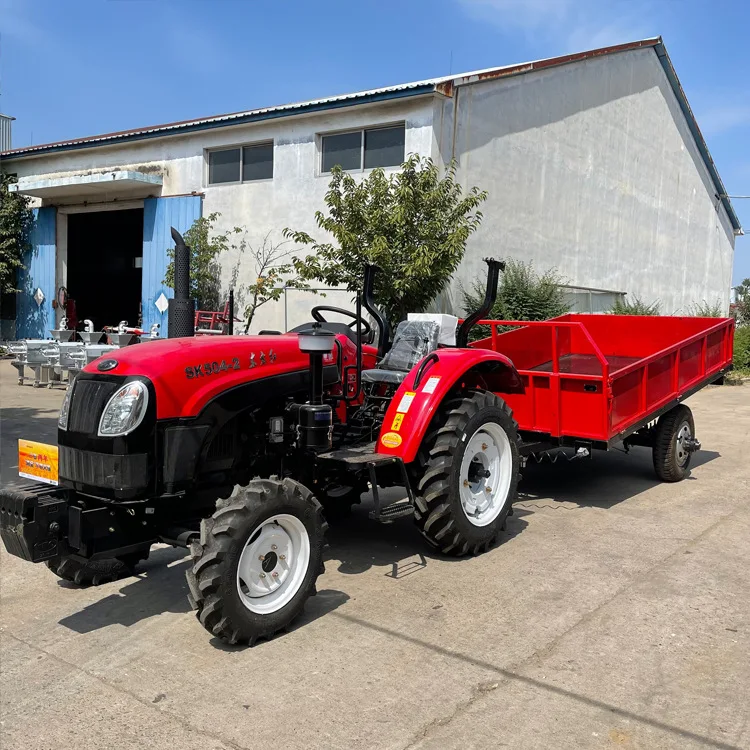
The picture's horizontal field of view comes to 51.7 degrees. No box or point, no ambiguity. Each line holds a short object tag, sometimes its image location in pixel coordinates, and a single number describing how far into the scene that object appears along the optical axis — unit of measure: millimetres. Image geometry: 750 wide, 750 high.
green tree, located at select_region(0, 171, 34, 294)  18297
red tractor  3582
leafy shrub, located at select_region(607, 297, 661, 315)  16438
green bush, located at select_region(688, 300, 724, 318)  21391
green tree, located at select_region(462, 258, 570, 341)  12531
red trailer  6031
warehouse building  12773
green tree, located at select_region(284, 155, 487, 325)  10617
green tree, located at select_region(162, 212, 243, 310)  14602
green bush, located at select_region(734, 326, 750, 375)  18270
